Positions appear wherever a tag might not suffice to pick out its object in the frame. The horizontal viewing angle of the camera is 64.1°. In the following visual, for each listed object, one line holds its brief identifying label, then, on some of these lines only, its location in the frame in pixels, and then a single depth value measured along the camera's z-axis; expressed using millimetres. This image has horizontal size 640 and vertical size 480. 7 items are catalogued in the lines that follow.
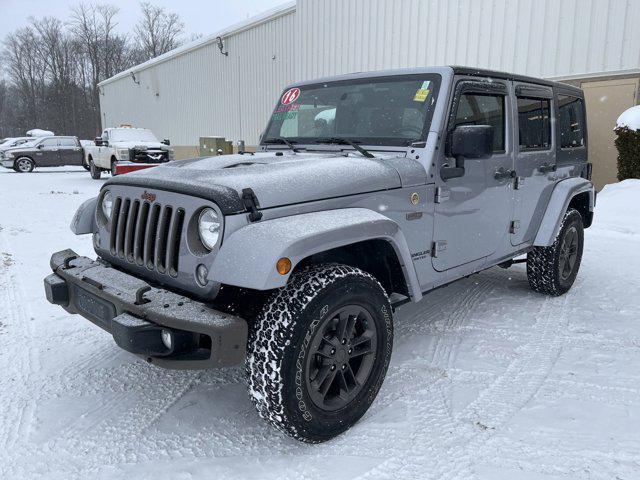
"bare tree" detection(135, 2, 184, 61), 55503
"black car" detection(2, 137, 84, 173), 22266
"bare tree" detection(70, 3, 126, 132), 55688
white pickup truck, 15305
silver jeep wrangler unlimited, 2244
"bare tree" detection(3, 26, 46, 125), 58872
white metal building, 9266
